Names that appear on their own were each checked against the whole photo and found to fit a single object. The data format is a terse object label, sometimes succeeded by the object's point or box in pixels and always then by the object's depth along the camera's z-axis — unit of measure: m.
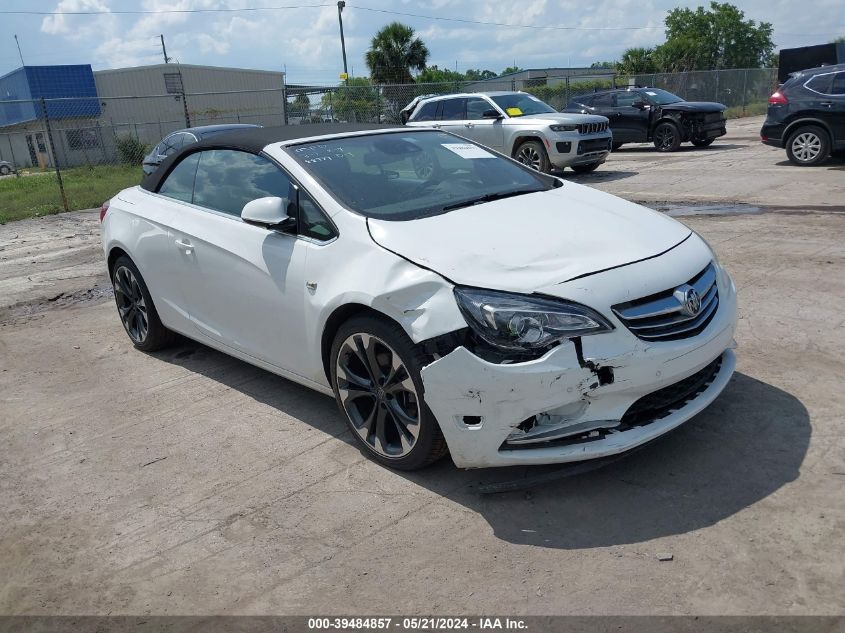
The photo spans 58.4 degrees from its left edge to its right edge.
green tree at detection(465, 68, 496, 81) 94.23
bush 27.02
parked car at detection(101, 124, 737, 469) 3.15
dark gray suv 12.80
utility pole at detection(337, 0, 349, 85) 42.16
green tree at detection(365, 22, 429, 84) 46.62
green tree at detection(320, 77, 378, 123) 22.33
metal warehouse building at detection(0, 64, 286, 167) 39.16
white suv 14.38
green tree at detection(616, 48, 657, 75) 51.47
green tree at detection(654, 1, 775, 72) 72.25
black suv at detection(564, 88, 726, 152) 18.36
